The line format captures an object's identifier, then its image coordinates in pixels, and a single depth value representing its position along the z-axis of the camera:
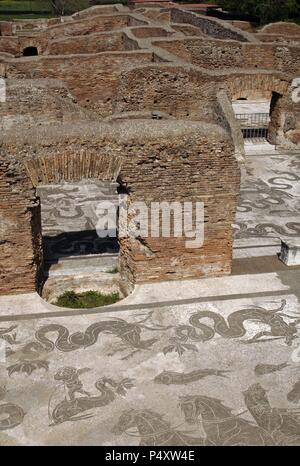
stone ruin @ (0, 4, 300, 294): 6.63
